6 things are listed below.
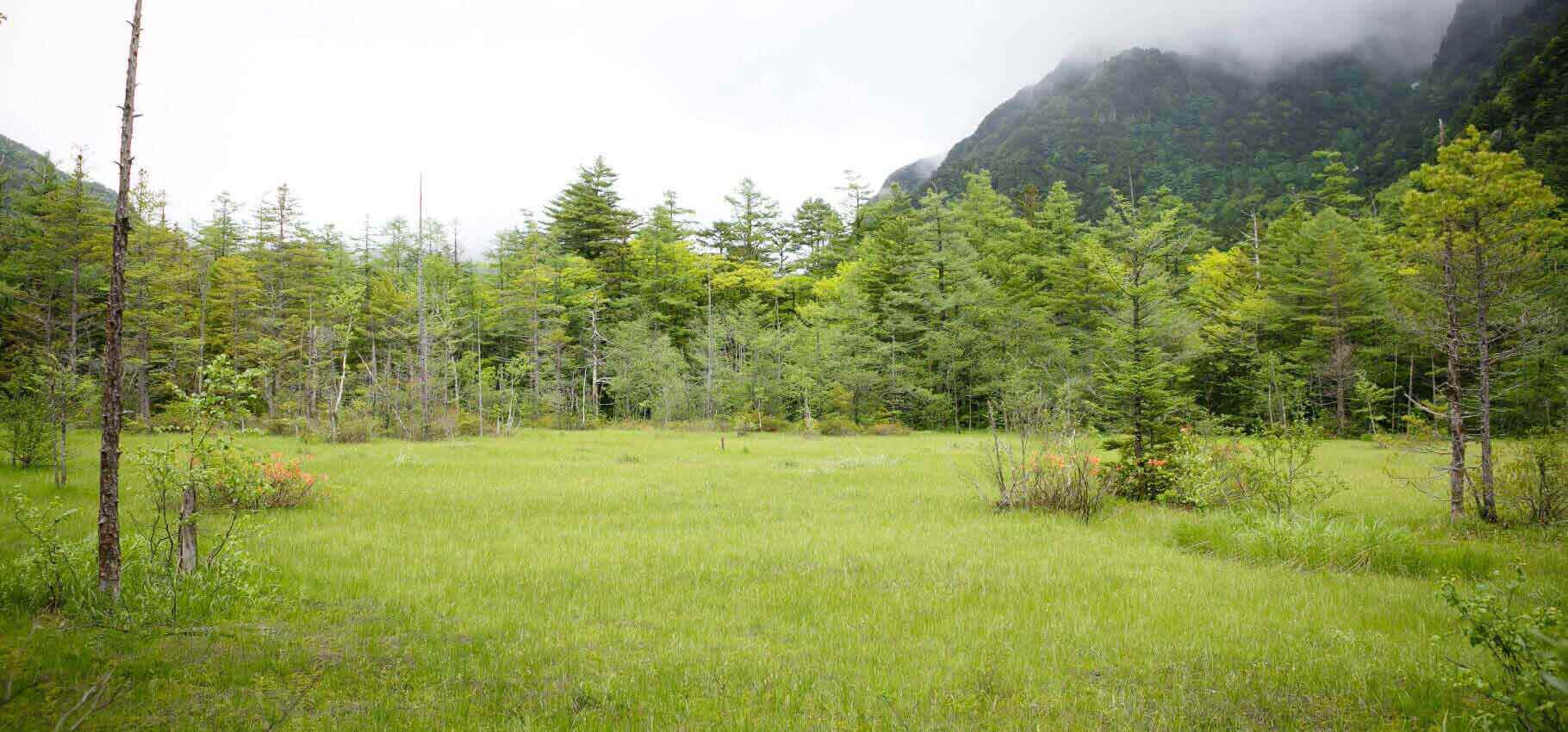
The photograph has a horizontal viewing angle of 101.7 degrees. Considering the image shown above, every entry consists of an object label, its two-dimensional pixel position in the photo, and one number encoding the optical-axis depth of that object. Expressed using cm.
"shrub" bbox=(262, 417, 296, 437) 2792
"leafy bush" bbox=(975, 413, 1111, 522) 1110
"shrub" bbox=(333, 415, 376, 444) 2375
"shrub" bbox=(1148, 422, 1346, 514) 953
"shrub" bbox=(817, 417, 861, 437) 3422
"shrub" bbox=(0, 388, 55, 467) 1279
